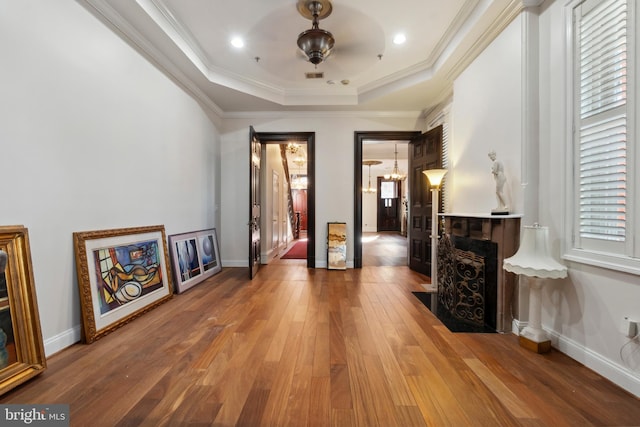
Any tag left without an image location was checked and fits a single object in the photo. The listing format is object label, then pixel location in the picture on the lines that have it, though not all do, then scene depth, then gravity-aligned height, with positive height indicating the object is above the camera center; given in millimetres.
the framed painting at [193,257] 3377 -776
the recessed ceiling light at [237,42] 3064 +2003
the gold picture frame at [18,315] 1538 -666
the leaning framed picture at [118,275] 2121 -662
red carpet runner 6224 -1303
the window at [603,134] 1577 +427
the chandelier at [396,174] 8936 +1113
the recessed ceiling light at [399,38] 2986 +1956
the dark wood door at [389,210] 13352 -430
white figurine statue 2359 +131
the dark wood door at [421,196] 4238 +87
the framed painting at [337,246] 4691 -804
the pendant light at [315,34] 2475 +1728
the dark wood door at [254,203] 4070 +29
